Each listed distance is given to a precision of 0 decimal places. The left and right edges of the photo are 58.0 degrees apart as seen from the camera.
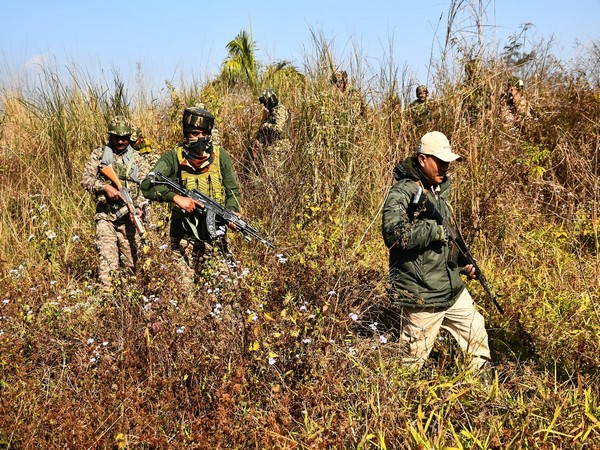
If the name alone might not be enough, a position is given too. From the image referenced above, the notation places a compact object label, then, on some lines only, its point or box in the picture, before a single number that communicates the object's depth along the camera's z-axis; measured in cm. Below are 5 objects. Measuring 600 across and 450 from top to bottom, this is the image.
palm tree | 1480
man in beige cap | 280
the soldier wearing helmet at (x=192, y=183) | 380
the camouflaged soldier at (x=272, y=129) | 578
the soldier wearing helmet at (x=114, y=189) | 459
